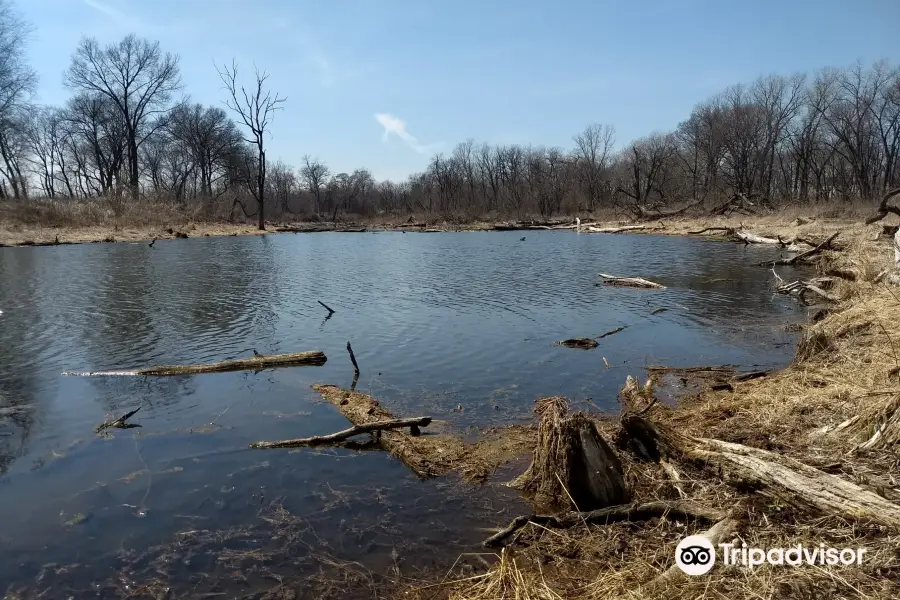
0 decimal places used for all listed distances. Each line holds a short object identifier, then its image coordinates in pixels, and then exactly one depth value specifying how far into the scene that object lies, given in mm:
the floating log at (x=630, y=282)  18969
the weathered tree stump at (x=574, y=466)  4820
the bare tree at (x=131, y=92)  53006
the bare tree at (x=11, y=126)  39562
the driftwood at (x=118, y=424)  7257
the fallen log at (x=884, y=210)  18411
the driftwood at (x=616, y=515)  4273
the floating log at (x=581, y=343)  11250
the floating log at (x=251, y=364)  9391
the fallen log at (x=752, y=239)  32656
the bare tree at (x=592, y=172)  76656
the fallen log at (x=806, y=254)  22375
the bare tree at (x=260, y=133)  55188
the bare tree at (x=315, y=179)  94250
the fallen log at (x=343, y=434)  6645
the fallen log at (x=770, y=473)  3594
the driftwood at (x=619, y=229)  49906
